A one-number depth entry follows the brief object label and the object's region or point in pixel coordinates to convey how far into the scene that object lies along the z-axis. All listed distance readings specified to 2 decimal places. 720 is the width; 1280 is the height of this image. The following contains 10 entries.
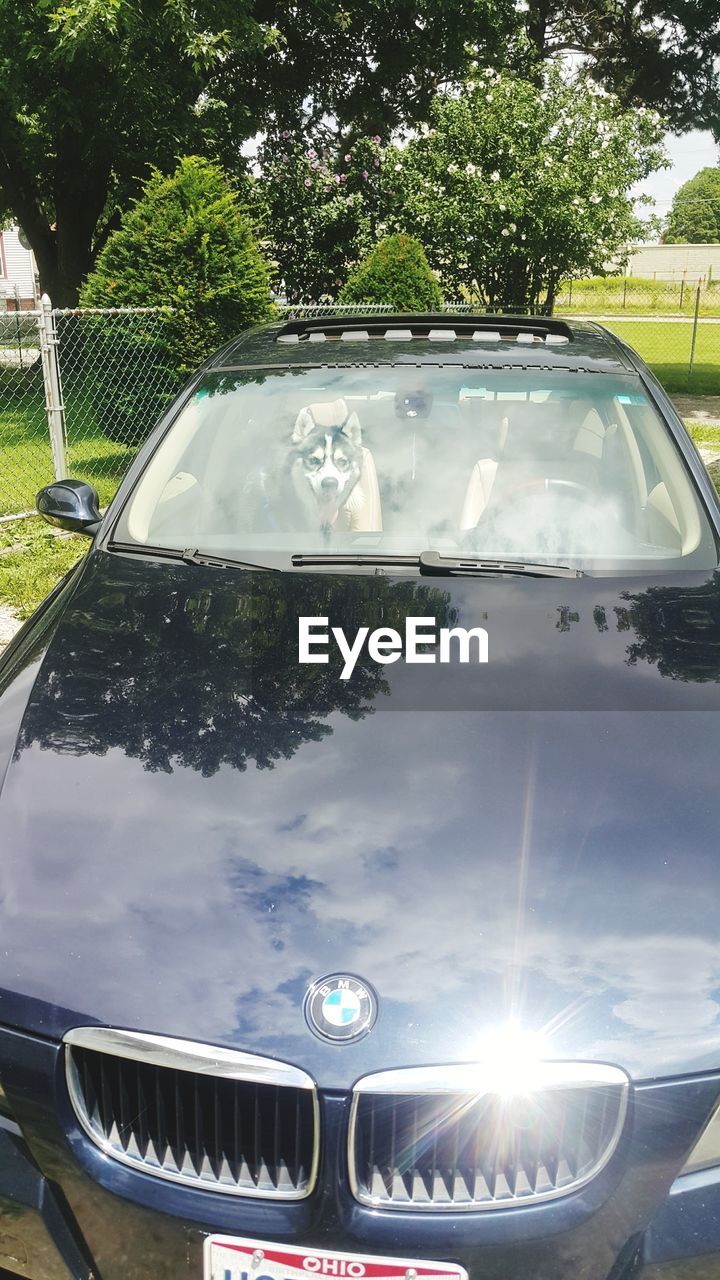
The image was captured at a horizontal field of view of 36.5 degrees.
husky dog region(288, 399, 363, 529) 3.18
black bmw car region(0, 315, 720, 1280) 1.52
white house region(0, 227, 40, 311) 47.38
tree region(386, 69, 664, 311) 15.59
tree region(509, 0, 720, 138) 23.95
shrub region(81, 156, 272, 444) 9.37
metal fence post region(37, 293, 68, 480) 7.97
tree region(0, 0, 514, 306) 13.84
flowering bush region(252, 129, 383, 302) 18.00
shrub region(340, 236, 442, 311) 13.55
